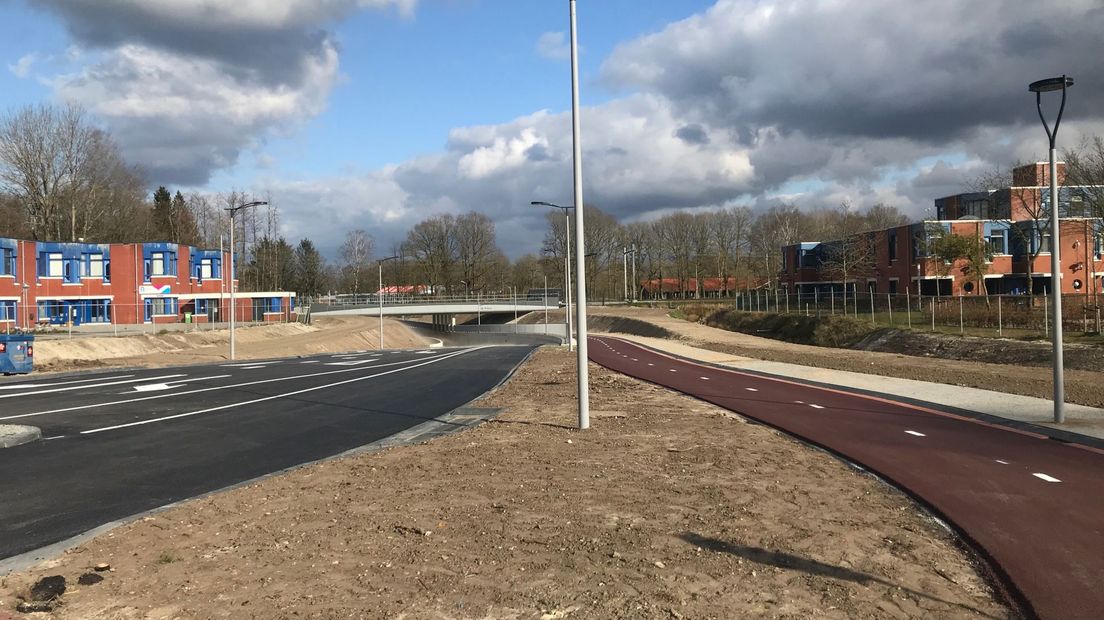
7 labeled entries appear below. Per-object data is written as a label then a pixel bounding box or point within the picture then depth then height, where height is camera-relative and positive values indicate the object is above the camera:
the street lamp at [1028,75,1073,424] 12.30 +0.59
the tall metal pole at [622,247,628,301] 116.76 +3.56
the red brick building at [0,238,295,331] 52.47 +1.80
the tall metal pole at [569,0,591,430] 12.90 +1.22
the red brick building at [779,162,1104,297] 52.25 +3.20
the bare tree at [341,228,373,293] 127.00 +7.36
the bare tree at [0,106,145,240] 63.06 +11.14
